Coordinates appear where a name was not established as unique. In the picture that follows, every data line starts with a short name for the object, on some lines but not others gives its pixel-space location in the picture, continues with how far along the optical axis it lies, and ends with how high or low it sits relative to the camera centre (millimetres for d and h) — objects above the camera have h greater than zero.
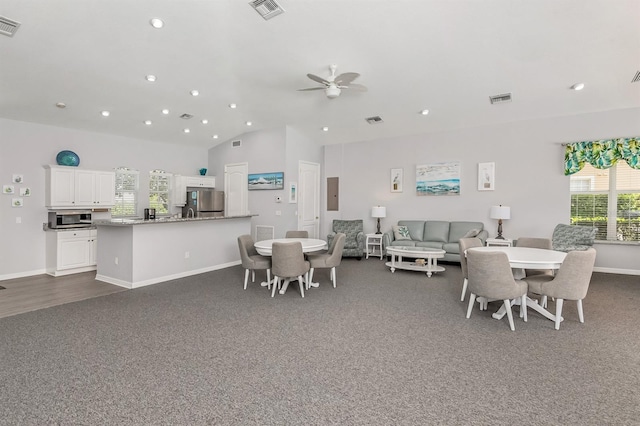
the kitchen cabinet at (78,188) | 6004 +305
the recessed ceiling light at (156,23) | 3803 +2121
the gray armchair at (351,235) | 7488 -676
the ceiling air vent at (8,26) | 3571 +1957
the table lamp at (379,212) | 7797 -134
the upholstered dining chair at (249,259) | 4836 -810
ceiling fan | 4152 +1628
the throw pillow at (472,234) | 5844 -476
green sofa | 6723 -600
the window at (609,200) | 6012 +157
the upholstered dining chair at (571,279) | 3305 -726
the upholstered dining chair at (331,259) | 4891 -795
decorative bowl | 6254 +865
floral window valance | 5793 +998
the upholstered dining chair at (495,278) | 3336 -720
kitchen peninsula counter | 5145 -770
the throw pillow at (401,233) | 7417 -600
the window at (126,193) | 7324 +254
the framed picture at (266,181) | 7641 +586
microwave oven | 6027 -298
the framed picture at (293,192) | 7680 +305
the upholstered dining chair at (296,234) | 5836 -506
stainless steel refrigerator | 8133 +21
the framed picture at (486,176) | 6977 +665
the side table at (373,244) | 7598 -890
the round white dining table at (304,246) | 4680 -588
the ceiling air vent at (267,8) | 3637 +2231
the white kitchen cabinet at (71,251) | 5922 -885
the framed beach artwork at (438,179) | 7371 +648
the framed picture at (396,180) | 8008 +648
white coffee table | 5898 -887
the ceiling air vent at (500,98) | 5691 +1929
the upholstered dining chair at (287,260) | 4312 -721
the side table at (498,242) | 6160 -651
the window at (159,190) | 7918 +342
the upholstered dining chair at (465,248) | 4262 -539
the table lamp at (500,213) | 6445 -108
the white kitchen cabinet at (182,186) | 8172 +476
